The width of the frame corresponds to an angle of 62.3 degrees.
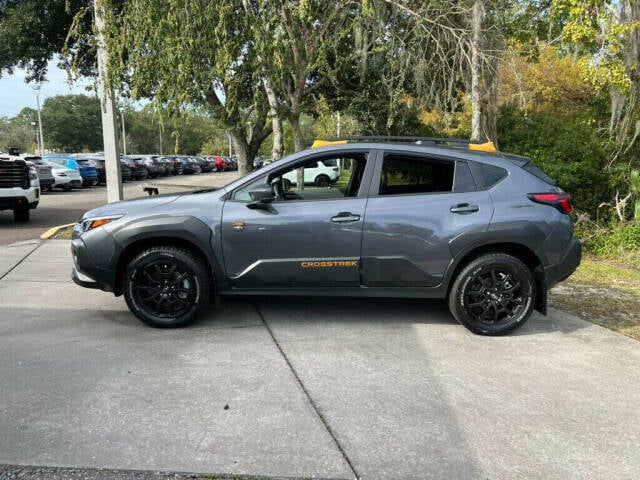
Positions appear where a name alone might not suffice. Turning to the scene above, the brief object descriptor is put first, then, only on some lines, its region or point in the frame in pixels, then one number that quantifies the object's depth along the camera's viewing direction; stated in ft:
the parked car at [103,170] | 85.35
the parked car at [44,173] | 64.75
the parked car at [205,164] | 161.42
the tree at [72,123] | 239.91
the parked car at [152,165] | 112.68
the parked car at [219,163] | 175.42
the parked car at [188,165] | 143.74
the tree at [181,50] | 25.85
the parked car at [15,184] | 34.17
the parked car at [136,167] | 100.28
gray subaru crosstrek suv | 14.87
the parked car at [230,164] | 185.26
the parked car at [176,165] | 135.25
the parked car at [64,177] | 71.84
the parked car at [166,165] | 123.95
